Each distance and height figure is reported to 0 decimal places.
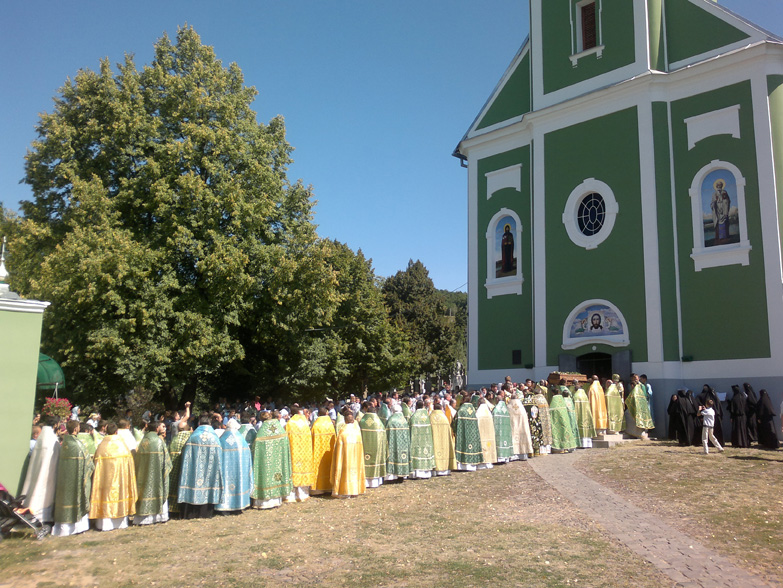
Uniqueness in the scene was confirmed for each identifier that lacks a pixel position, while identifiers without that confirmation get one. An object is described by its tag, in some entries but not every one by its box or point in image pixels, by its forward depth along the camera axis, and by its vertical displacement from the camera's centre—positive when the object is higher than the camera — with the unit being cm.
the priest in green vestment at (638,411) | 1709 -93
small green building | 977 -15
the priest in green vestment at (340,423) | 1182 -96
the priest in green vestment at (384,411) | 1425 -90
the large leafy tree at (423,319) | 4247 +356
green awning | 1866 -22
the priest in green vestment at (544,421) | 1545 -112
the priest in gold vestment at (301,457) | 1149 -155
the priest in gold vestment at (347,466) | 1155 -169
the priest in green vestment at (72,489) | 933 -179
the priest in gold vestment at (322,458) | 1209 -163
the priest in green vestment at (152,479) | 983 -171
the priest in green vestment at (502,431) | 1425 -128
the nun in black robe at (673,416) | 1650 -101
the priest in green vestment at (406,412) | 1366 -86
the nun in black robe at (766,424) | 1548 -111
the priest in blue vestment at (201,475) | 1008 -167
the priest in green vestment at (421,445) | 1302 -147
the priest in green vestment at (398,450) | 1266 -153
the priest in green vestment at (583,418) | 1639 -110
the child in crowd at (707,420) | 1432 -95
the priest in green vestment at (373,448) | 1227 -147
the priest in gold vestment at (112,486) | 955 -178
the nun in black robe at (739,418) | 1606 -100
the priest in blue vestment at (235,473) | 1036 -167
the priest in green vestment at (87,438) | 1007 -112
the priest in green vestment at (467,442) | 1368 -146
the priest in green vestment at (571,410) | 1593 -87
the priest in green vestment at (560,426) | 1570 -125
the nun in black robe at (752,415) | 1612 -93
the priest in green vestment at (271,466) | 1087 -163
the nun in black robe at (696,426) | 1603 -121
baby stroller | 859 -209
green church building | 1808 +538
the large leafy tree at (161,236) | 1895 +409
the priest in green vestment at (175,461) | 1035 -150
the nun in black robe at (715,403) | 1628 -67
